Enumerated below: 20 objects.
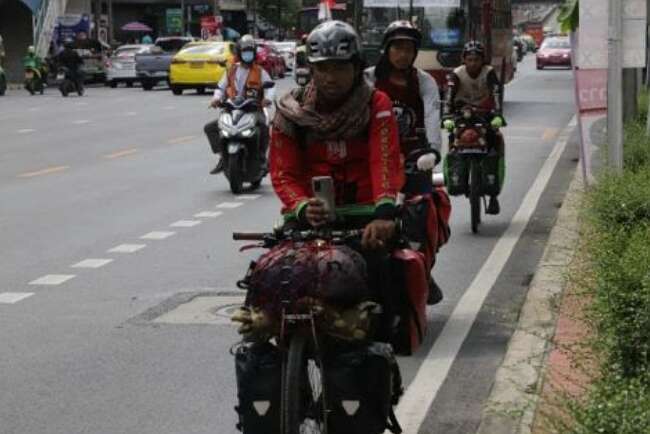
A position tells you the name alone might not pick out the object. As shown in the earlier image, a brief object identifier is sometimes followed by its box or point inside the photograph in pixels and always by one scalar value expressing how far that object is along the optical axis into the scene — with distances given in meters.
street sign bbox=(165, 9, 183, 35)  79.81
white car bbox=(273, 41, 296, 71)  63.57
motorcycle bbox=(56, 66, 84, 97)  45.47
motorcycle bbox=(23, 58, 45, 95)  47.59
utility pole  11.84
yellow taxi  43.47
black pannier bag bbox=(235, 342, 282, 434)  5.32
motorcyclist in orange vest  17.31
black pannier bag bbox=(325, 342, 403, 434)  5.31
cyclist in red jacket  5.80
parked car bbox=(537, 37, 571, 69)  65.95
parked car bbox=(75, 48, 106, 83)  53.56
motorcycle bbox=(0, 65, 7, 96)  46.03
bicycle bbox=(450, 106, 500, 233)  13.66
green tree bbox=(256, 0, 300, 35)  86.12
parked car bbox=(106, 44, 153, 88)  51.09
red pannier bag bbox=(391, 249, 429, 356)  5.93
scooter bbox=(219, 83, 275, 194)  17.11
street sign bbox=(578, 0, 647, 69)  11.90
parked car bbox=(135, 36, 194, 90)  48.66
